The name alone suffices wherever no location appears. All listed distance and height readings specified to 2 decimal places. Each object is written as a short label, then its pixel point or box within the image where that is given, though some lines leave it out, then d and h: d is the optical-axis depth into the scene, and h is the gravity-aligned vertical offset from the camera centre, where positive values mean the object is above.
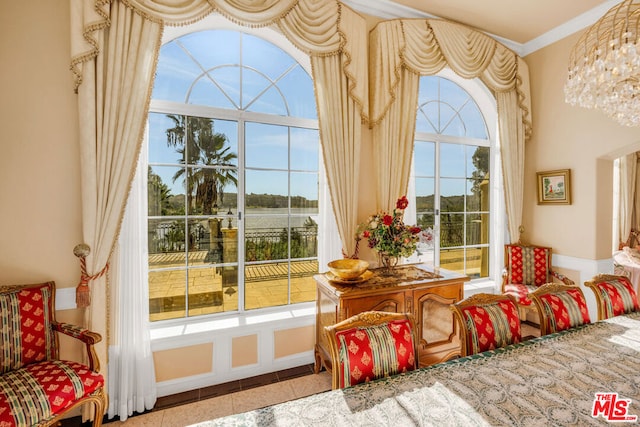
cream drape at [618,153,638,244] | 4.98 +0.22
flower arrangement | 2.49 -0.22
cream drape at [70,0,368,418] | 2.07 +0.89
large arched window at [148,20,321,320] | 2.57 +0.32
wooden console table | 2.28 -0.76
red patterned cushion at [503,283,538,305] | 3.20 -0.95
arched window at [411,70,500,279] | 3.60 +0.50
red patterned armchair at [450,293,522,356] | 1.66 -0.66
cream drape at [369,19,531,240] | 2.93 +1.52
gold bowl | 2.35 -0.49
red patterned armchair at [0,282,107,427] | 1.54 -0.96
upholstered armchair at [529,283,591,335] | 1.88 -0.64
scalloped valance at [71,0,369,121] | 2.05 +1.54
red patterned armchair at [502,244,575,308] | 3.57 -0.74
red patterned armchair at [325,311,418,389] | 1.33 -0.66
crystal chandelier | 1.60 +0.78
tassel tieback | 2.07 -0.50
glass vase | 2.67 -0.52
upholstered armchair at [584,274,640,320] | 2.12 -0.64
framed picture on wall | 3.51 +0.27
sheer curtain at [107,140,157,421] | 2.19 -0.85
